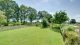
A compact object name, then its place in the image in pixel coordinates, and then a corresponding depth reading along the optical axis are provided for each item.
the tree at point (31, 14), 28.32
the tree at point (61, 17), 15.89
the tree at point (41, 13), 32.44
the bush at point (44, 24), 17.51
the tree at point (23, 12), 26.58
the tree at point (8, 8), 21.68
